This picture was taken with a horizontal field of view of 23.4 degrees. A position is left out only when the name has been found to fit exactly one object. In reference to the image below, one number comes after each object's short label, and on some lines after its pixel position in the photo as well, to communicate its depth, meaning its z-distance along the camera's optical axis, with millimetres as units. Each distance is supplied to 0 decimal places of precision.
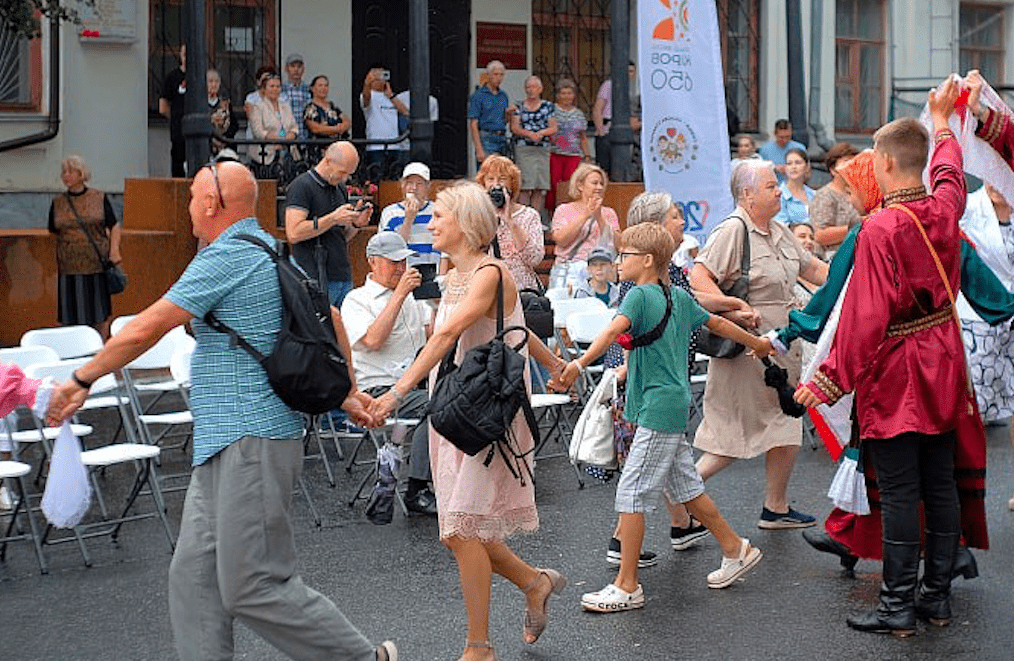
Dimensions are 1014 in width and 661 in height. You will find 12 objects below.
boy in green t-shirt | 9768
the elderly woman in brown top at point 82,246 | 19664
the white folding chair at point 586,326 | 15193
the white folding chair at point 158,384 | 13021
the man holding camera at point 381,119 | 24189
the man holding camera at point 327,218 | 15501
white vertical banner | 16225
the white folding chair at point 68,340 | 13585
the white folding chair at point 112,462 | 11019
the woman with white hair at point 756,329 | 11051
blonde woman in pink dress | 8629
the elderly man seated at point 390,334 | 12382
